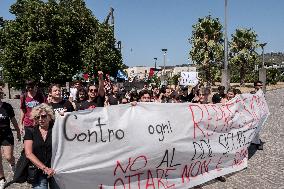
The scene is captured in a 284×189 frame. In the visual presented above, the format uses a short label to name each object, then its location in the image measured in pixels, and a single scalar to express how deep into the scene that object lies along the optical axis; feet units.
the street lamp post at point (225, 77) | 62.63
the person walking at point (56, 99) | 18.85
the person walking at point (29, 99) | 23.58
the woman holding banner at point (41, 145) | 14.20
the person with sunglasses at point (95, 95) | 21.71
